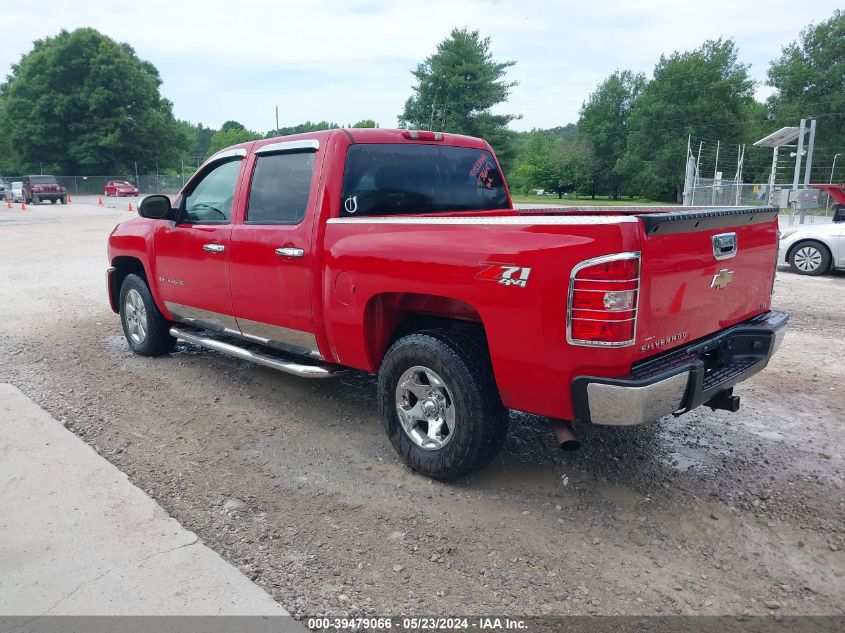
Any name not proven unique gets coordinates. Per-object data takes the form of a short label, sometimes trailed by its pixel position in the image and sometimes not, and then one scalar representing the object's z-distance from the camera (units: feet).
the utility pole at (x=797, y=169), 64.18
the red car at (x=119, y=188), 169.99
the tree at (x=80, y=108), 209.56
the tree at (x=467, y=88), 188.55
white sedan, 36.88
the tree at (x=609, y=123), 242.78
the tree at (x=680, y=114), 202.49
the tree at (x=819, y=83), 171.53
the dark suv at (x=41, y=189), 136.98
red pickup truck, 9.87
